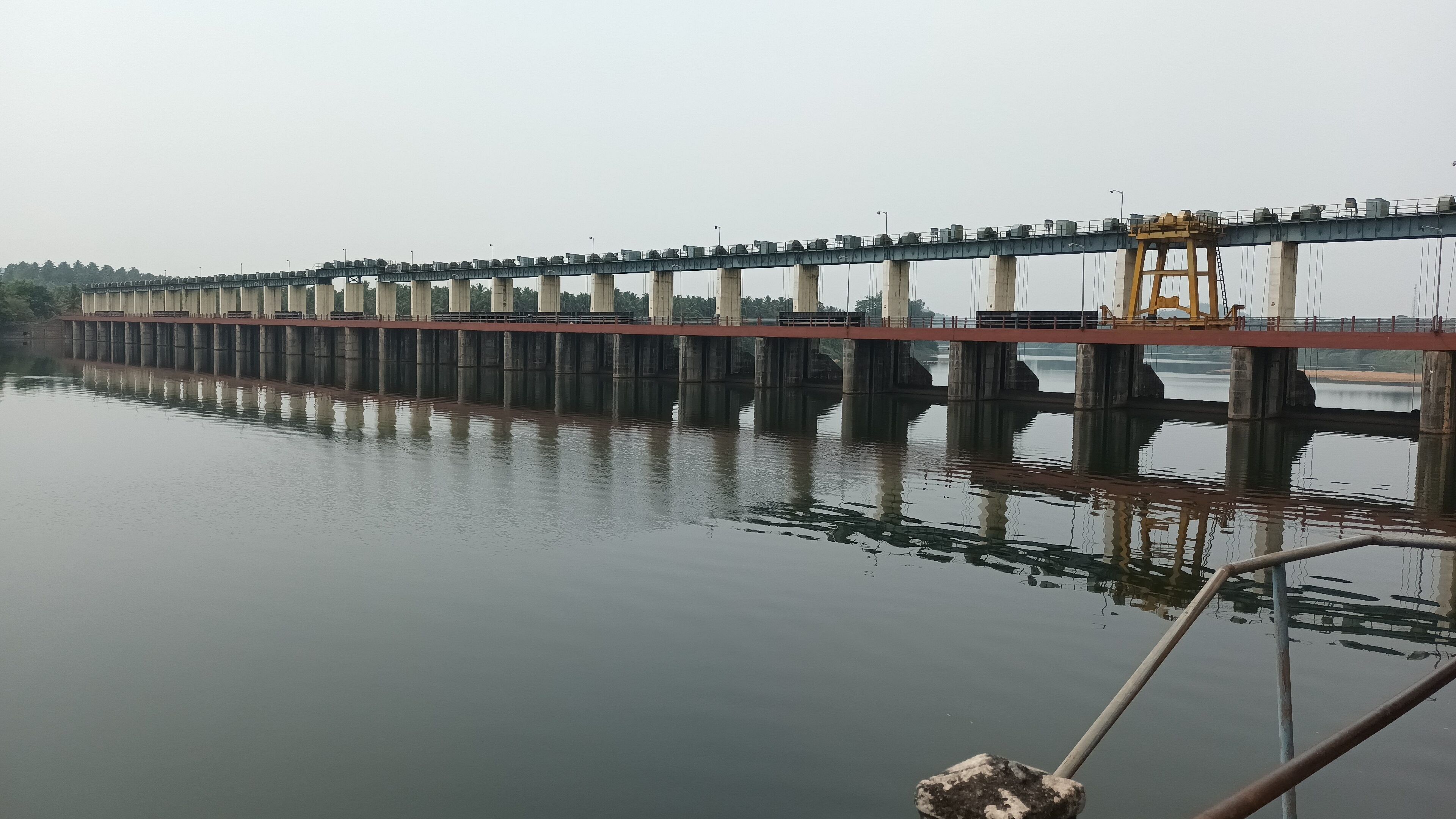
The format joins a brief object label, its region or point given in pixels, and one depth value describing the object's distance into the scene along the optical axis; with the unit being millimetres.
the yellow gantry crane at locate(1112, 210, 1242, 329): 58844
